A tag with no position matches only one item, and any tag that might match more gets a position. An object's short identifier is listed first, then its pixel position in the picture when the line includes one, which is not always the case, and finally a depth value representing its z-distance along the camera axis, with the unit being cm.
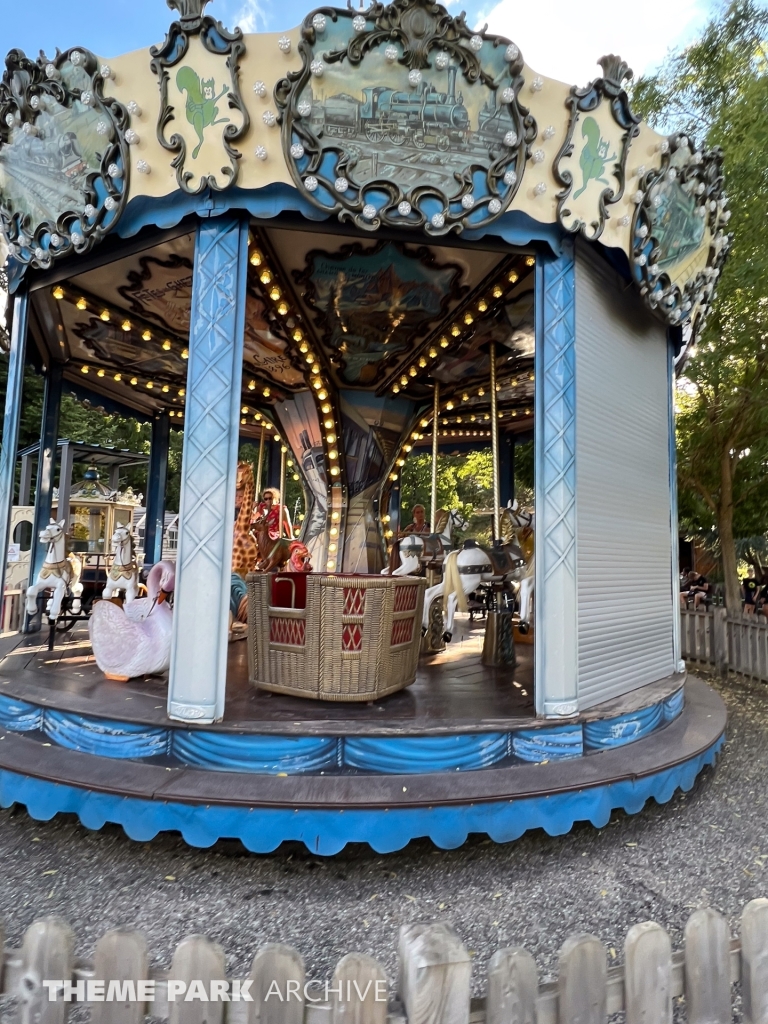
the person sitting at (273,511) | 747
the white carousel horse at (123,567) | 600
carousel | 336
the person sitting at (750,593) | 1324
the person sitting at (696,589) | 1358
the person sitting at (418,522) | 858
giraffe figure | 764
